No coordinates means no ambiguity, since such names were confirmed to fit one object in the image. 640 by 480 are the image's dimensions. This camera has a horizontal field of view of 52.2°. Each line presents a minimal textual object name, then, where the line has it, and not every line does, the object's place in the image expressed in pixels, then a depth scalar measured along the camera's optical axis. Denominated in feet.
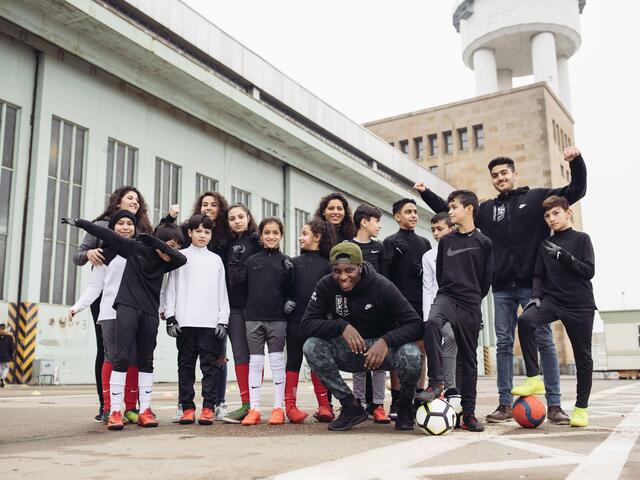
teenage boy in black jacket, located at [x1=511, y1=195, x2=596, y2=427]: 16.57
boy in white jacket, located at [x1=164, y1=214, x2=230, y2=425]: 17.78
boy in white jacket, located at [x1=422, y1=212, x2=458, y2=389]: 19.48
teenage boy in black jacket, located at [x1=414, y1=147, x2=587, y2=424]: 18.04
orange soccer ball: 15.40
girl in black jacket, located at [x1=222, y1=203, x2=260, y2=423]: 18.62
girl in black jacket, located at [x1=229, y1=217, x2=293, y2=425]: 17.99
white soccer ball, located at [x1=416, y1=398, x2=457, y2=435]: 13.88
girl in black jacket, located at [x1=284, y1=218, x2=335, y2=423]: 18.21
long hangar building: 50.52
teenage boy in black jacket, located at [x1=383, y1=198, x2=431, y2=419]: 19.98
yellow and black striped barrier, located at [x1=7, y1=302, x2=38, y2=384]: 49.39
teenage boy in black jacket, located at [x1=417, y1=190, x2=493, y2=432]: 15.25
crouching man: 15.29
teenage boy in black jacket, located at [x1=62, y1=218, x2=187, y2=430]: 16.48
